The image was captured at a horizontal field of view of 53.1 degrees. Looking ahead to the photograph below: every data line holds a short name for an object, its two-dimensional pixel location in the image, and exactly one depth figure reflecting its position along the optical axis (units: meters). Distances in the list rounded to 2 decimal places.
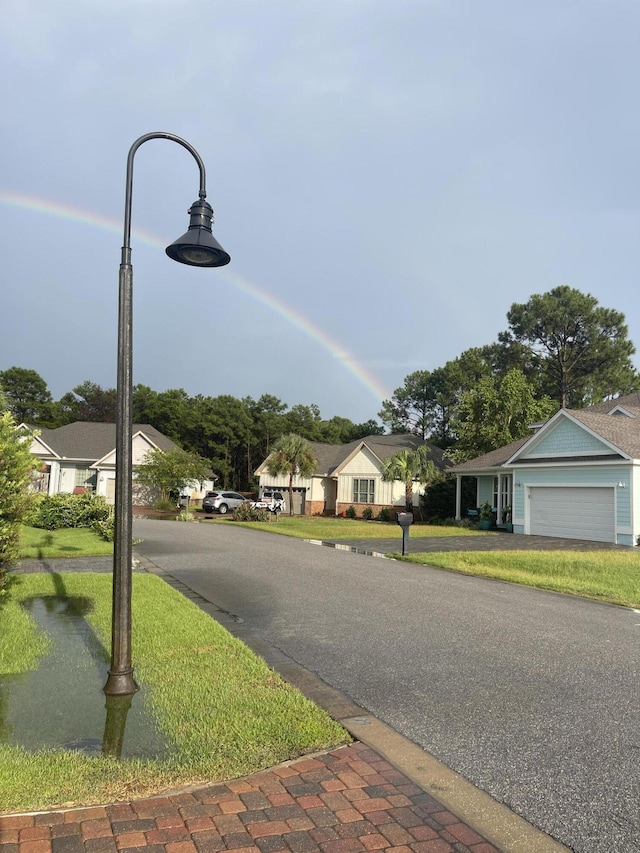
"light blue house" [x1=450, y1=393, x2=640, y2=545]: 20.52
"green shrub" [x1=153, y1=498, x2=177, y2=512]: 38.44
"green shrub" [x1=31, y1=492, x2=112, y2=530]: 19.98
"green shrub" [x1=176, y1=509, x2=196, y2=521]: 30.71
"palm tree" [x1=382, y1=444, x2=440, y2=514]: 34.72
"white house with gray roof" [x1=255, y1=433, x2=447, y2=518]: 38.66
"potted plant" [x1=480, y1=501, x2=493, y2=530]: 28.05
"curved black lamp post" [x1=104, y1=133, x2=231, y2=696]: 5.18
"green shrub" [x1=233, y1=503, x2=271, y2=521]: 31.33
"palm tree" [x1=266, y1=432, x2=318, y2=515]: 39.59
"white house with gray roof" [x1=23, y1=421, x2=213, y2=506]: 40.72
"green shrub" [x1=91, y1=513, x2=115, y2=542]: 15.76
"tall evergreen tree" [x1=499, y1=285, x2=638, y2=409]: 49.81
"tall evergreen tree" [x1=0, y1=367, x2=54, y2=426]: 66.00
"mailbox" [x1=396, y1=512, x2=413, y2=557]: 15.98
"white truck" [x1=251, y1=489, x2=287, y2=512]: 41.41
